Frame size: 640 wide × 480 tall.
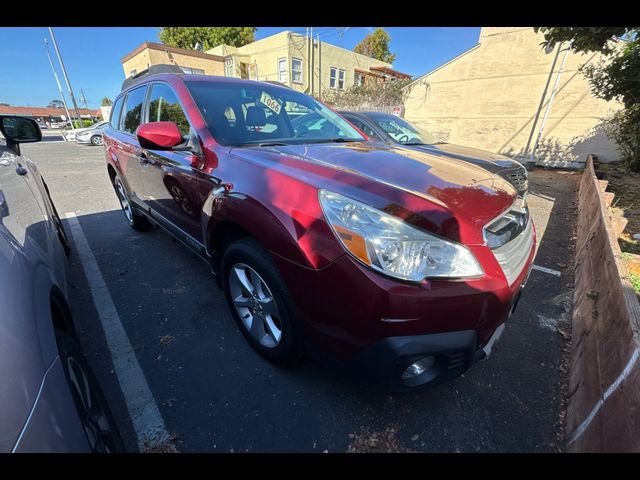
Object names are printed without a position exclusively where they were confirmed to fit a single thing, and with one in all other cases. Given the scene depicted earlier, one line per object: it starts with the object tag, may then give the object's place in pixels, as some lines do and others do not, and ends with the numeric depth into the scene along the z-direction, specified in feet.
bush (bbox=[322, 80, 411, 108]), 49.98
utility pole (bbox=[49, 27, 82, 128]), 74.05
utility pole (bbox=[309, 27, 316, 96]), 61.77
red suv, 4.18
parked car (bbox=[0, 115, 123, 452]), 2.72
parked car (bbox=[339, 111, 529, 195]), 13.36
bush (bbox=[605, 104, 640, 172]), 25.40
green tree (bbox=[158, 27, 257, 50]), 92.12
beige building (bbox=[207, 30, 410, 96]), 63.21
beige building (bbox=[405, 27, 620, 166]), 35.76
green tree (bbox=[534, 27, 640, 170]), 15.51
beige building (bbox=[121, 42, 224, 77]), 69.72
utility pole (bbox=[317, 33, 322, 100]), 64.03
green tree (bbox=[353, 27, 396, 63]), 129.18
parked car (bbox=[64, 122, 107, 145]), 58.39
